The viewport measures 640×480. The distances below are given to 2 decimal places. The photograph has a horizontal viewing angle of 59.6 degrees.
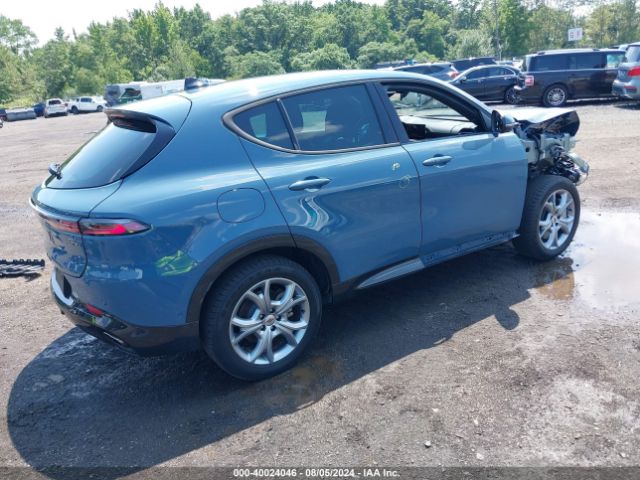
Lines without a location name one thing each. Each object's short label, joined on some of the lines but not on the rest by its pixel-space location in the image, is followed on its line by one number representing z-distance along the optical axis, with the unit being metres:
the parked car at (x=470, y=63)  28.07
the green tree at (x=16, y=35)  98.25
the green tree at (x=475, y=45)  73.06
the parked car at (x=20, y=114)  48.31
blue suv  3.07
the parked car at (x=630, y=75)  15.30
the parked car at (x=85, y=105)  50.78
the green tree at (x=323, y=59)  83.25
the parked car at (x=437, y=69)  23.08
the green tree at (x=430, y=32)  110.38
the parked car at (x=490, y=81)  19.55
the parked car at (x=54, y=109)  48.31
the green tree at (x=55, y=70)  75.06
